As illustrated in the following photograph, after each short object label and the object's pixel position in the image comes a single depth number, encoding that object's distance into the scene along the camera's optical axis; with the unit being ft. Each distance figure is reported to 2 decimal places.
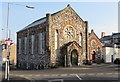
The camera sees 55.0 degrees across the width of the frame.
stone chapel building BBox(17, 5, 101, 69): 67.45
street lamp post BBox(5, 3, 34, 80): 34.21
